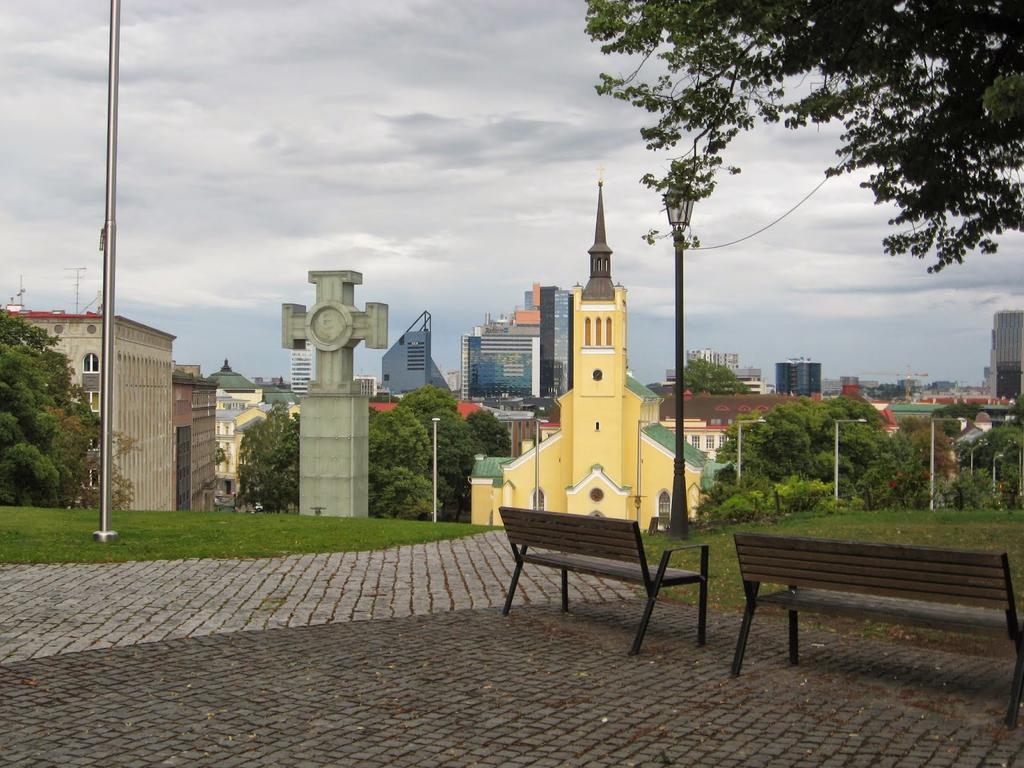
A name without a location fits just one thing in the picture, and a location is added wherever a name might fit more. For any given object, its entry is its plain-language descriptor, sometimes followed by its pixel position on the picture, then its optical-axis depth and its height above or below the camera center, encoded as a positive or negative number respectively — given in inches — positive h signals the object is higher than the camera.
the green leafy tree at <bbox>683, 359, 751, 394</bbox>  5866.1 +53.6
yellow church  2785.4 -166.8
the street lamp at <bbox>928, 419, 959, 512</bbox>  818.1 -76.2
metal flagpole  542.9 +33.1
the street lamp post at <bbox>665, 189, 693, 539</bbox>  594.2 -20.4
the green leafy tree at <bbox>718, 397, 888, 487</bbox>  2588.6 -126.8
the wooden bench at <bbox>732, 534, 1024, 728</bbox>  247.1 -44.7
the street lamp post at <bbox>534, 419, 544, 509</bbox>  2299.5 -157.6
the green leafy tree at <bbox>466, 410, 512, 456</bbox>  3698.3 -146.1
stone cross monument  928.3 -12.0
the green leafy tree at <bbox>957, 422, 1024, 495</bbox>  3019.2 -157.8
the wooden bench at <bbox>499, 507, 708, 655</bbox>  317.1 -47.2
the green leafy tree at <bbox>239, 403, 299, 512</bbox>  2471.7 -189.2
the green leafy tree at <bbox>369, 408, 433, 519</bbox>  2508.6 -180.1
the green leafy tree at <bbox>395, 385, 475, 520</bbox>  3090.6 -153.1
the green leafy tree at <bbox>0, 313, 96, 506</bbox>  1182.9 -64.8
